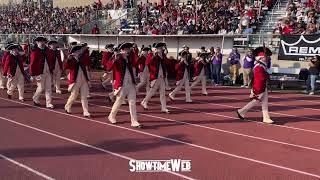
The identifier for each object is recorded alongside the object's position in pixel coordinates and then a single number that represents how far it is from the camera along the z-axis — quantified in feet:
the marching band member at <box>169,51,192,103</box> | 53.72
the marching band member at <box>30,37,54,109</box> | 48.80
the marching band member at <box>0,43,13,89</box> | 65.14
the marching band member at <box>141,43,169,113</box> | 46.78
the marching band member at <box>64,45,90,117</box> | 44.50
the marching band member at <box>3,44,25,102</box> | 53.78
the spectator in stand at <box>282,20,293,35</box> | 73.76
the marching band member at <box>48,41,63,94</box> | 54.70
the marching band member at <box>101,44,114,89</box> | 60.70
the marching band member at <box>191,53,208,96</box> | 60.20
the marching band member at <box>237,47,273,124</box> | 42.22
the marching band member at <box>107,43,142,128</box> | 39.55
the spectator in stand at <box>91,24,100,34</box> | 104.75
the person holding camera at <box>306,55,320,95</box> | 61.48
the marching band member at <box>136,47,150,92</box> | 54.80
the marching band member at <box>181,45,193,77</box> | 55.11
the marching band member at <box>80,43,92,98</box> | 48.40
